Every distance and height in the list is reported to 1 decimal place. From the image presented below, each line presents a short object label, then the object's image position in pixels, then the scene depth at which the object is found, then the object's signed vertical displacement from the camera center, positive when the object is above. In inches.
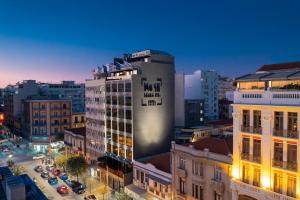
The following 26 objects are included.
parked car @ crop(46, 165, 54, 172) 3094.0 -889.0
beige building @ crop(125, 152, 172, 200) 1793.8 -635.3
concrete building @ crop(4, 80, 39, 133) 5255.9 +5.9
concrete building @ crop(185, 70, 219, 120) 4372.5 +170.7
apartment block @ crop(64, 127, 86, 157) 3302.2 -597.7
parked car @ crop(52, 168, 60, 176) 2917.3 -879.3
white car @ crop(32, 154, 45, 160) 3645.9 -871.0
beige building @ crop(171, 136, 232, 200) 1379.2 -437.8
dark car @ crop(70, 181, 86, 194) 2369.2 -873.2
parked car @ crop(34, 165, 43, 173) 3040.4 -878.4
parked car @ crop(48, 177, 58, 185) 2650.6 -892.5
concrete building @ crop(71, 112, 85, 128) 4544.8 -405.3
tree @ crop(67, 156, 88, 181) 2518.5 -694.7
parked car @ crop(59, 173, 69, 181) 2764.3 -891.1
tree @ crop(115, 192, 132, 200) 1732.5 -697.3
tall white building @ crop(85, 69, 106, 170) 2881.4 -247.1
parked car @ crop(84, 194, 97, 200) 2150.6 -869.2
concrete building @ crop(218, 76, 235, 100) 6535.4 +308.3
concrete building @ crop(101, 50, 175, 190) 2409.0 -127.5
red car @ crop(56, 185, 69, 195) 2358.1 -883.2
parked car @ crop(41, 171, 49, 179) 2824.8 -881.6
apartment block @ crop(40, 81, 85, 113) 6131.9 +182.5
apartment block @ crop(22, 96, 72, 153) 4232.3 -380.0
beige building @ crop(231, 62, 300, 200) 1066.7 -179.4
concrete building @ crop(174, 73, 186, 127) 3255.4 -43.8
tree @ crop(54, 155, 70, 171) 2729.8 -723.1
